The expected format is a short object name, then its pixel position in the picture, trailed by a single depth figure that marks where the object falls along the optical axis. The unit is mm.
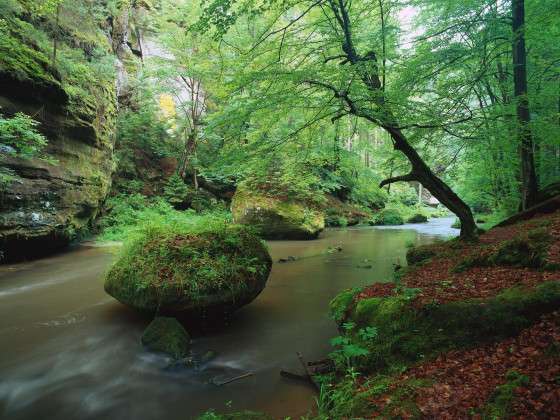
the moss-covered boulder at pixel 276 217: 14094
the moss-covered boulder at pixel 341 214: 20772
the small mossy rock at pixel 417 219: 24705
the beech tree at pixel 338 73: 5008
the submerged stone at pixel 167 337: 4105
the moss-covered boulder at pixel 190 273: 4660
